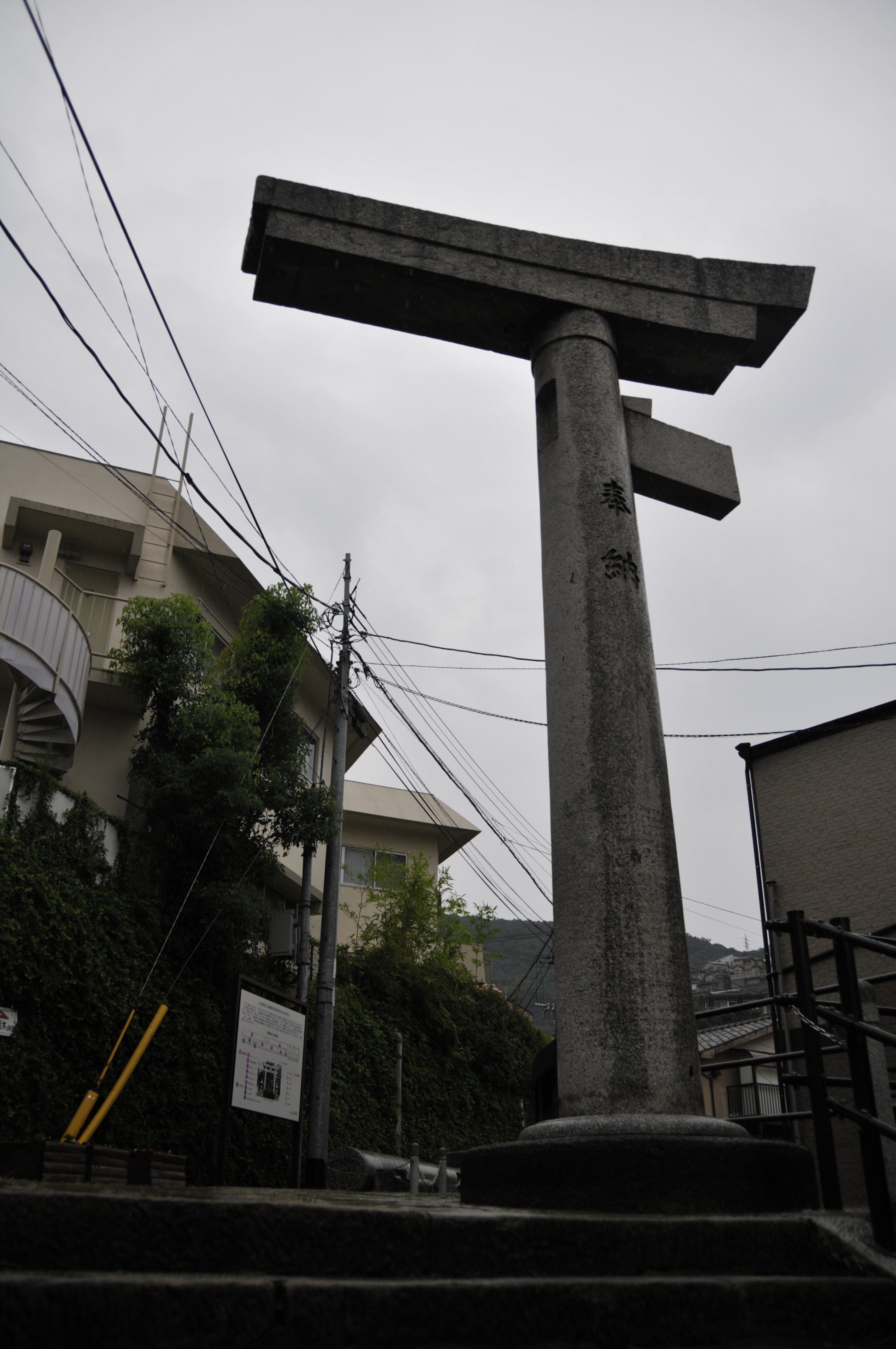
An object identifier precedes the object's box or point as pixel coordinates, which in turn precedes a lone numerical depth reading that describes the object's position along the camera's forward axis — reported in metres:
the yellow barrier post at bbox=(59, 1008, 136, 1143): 7.71
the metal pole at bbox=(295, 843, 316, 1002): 12.44
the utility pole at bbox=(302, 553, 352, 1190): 10.29
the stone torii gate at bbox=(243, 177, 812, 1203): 3.82
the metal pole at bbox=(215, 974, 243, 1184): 6.78
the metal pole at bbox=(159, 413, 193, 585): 14.89
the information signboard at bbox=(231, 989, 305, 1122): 7.28
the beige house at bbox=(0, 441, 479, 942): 11.60
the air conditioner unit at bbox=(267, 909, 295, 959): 13.82
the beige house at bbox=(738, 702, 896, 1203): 9.63
